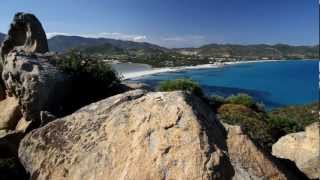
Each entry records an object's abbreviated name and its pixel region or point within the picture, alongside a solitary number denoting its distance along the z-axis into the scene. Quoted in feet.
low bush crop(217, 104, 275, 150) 21.88
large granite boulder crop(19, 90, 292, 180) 7.52
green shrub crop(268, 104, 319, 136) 29.41
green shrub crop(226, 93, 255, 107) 41.70
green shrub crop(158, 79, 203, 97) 36.75
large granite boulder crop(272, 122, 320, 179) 11.65
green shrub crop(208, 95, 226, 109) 35.62
